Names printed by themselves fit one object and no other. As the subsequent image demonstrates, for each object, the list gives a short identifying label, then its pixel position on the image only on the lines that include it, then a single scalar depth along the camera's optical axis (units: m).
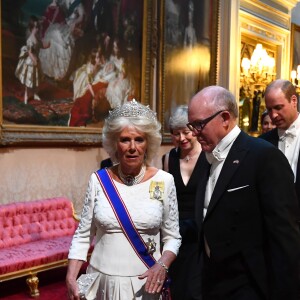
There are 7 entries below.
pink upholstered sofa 4.97
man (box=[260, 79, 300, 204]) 3.62
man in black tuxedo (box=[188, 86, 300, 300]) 1.93
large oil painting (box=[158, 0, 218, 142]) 7.63
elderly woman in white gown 2.29
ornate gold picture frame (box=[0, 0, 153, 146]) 5.43
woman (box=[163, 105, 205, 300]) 3.45
